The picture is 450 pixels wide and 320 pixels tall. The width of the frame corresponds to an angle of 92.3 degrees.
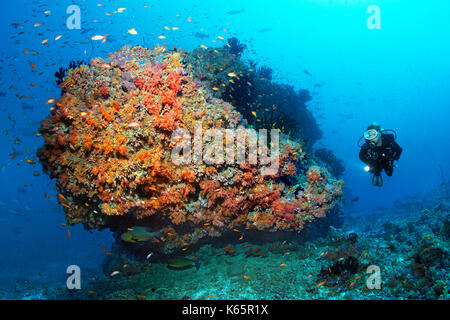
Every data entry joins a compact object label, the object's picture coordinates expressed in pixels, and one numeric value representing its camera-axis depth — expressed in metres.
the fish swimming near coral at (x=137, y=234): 5.60
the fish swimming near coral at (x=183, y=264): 6.49
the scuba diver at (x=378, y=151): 6.50
